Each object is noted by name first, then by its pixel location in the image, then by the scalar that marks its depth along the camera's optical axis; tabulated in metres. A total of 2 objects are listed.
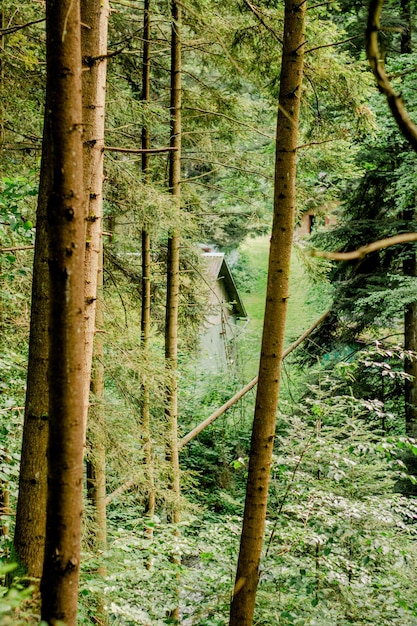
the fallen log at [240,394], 19.67
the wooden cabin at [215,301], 37.34
